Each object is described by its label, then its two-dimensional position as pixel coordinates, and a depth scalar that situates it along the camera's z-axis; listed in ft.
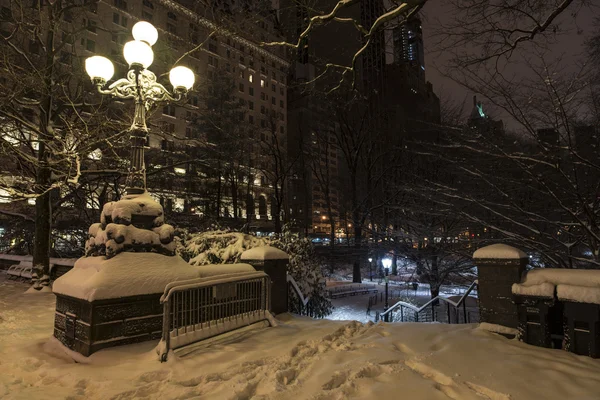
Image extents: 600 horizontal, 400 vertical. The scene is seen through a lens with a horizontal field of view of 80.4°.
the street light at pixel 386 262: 75.98
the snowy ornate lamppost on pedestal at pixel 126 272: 16.42
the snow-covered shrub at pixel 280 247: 34.55
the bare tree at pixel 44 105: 33.24
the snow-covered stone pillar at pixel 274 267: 24.99
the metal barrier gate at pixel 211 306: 16.58
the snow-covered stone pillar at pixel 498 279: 17.49
